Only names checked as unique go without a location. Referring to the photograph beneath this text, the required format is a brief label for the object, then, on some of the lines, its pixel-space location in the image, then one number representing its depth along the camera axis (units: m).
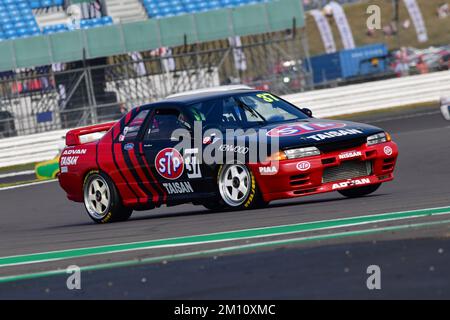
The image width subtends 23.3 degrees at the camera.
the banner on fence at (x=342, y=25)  46.94
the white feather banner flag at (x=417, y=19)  52.78
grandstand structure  32.59
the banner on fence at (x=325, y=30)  50.07
